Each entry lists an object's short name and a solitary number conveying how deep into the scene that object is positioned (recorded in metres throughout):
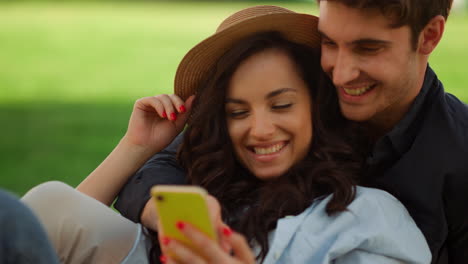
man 2.97
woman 2.76
